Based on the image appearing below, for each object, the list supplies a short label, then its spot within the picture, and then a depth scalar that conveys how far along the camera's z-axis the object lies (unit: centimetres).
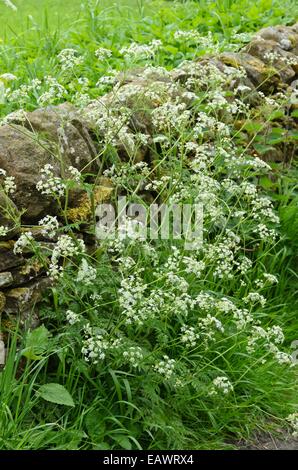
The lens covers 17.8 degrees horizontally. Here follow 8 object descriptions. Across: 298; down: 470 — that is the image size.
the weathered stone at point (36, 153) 459
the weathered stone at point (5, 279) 438
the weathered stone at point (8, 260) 441
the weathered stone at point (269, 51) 698
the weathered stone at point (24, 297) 443
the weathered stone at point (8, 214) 426
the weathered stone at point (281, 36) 732
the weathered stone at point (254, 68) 656
